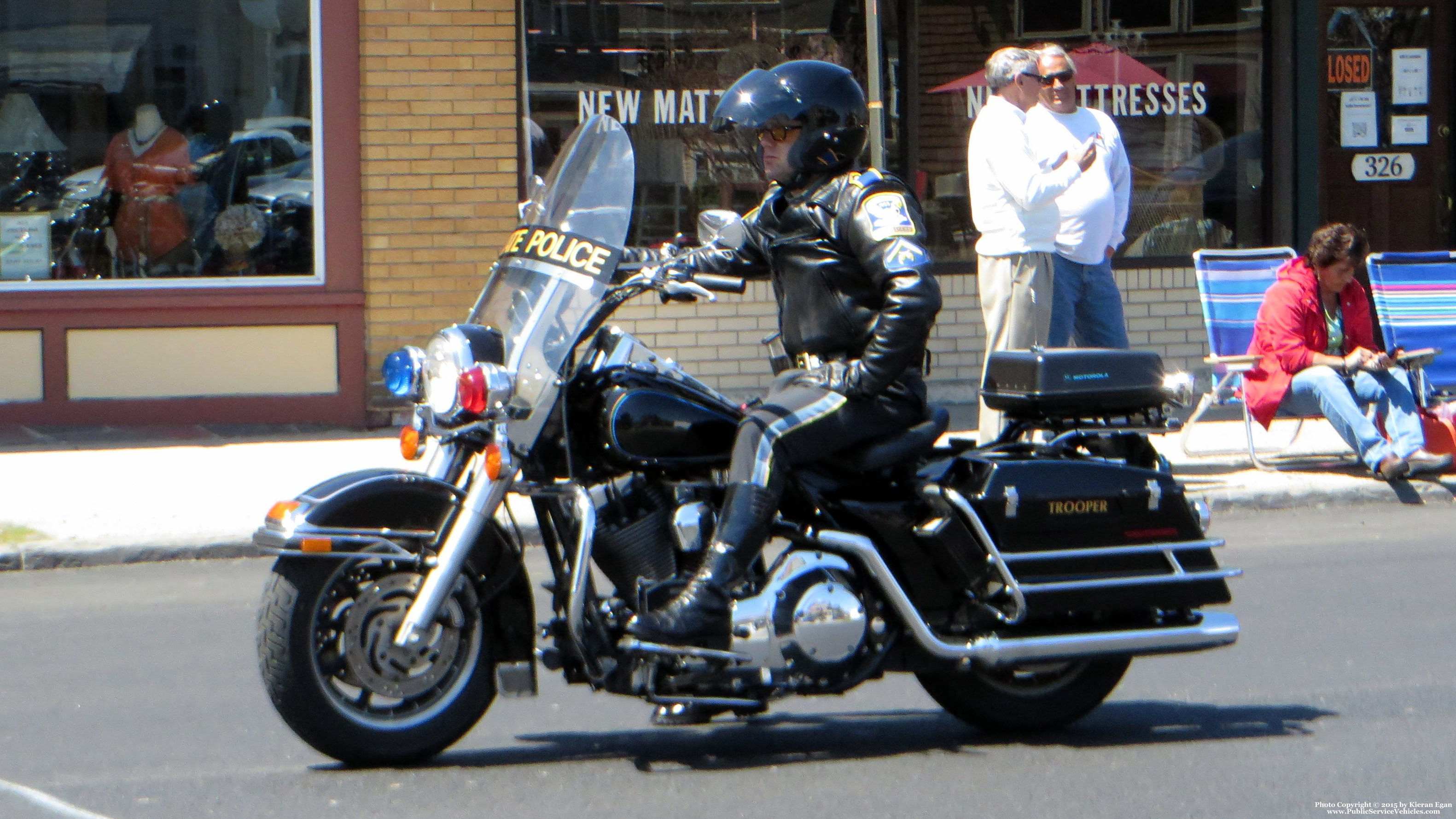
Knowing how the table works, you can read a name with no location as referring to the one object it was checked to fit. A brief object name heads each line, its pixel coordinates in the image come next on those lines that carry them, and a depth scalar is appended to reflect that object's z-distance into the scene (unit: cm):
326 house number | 2448
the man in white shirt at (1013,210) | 1584
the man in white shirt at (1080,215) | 1623
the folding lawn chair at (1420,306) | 1827
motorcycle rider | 859
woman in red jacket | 1750
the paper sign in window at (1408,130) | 2450
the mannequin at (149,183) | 2116
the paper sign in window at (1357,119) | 2436
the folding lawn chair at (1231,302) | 1887
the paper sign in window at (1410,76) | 2441
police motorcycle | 850
